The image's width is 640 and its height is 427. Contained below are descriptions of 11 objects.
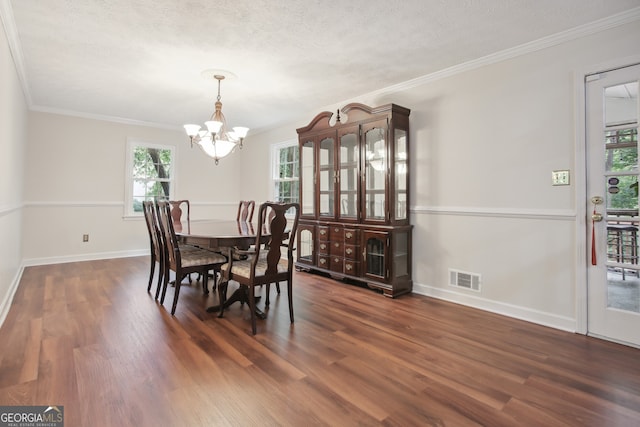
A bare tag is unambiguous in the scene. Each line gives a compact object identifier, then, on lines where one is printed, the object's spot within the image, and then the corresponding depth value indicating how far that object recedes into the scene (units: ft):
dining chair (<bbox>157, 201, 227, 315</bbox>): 9.36
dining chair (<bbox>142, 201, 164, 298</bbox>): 10.82
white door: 7.68
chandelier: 11.13
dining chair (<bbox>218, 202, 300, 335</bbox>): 8.27
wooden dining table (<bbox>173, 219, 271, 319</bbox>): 8.74
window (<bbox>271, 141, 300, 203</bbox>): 18.51
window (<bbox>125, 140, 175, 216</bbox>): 18.74
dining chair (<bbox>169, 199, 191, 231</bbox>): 15.57
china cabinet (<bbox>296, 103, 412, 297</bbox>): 11.56
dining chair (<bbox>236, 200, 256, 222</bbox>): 15.18
